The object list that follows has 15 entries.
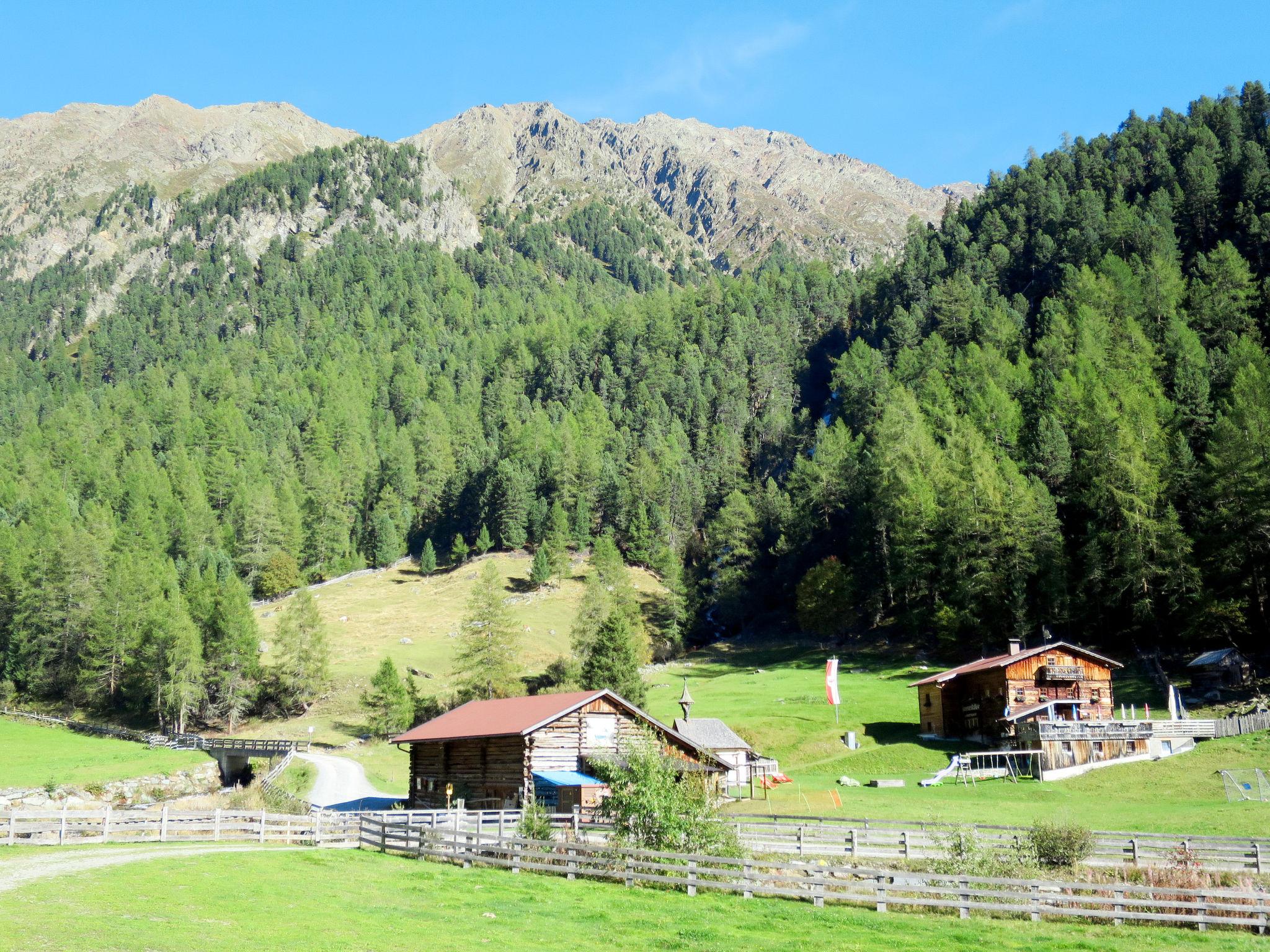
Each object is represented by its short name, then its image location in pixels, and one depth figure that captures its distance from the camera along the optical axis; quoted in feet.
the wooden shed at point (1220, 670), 212.64
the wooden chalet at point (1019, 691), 198.08
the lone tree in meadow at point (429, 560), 443.73
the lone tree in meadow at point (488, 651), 261.44
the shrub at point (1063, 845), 88.02
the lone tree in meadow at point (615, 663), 227.81
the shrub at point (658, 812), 94.02
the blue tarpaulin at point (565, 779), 144.77
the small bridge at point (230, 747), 228.63
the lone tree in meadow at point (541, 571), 399.44
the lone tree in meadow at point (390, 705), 251.39
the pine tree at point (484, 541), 447.01
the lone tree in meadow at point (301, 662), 291.38
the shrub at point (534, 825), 104.58
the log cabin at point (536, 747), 149.28
